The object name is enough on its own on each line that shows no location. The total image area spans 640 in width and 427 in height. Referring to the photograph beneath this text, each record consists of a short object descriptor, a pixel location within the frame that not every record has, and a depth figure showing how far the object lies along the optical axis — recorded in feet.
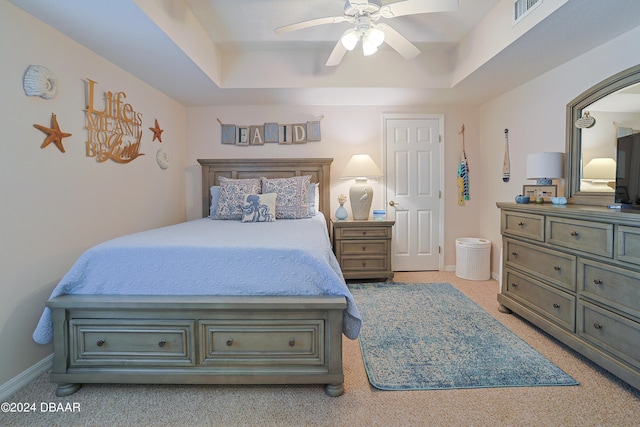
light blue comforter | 5.58
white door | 13.28
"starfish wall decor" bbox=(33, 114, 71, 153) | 6.39
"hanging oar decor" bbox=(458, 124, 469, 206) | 13.17
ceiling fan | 6.14
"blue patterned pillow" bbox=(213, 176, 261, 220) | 10.82
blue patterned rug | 5.78
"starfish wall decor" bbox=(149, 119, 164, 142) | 10.66
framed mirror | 7.09
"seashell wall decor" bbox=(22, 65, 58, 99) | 5.96
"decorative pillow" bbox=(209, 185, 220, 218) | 11.32
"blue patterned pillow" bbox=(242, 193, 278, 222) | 9.92
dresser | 5.40
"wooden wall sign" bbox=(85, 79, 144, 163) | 7.68
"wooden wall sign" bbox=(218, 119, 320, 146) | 12.98
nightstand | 11.78
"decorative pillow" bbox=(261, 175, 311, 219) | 10.84
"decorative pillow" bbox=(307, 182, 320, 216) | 11.80
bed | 5.37
